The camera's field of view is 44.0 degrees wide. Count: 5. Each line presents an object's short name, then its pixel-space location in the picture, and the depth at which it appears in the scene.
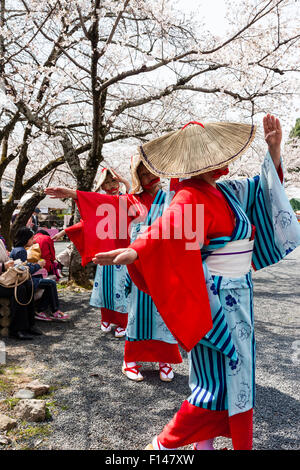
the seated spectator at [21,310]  4.48
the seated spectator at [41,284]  4.90
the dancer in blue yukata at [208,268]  1.82
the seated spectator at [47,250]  6.68
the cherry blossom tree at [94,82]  5.47
